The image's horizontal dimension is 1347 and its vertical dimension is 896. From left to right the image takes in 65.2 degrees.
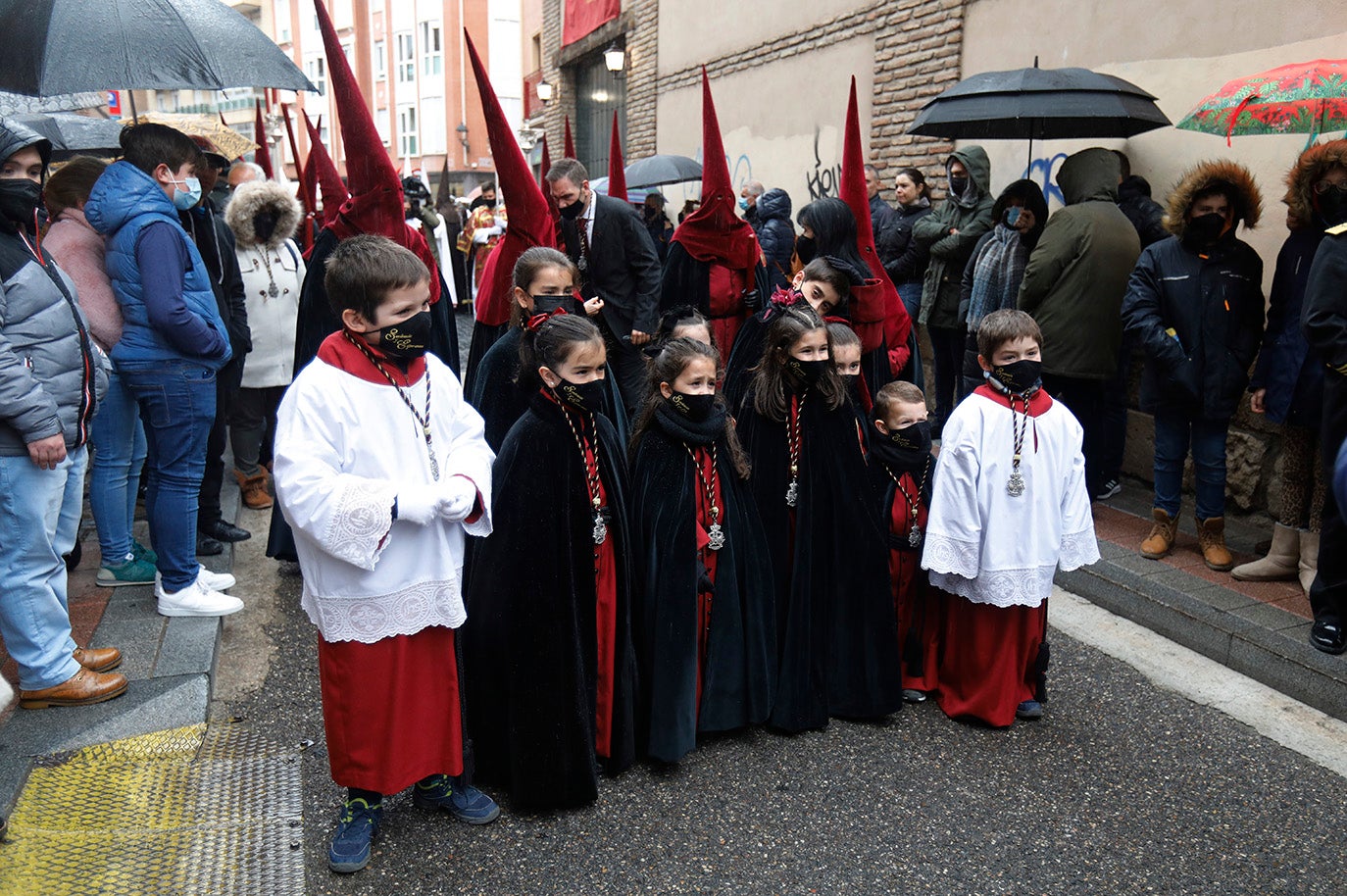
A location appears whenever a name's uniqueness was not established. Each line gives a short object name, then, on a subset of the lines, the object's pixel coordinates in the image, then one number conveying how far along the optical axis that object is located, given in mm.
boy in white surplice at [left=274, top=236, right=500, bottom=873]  2725
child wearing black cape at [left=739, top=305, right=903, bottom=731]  3918
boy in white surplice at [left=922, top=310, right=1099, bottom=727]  3869
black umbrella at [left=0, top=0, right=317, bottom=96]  4090
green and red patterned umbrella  4594
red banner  18016
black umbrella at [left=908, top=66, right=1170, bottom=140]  5832
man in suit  6094
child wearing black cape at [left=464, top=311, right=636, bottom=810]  3264
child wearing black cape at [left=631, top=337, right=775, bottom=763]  3572
